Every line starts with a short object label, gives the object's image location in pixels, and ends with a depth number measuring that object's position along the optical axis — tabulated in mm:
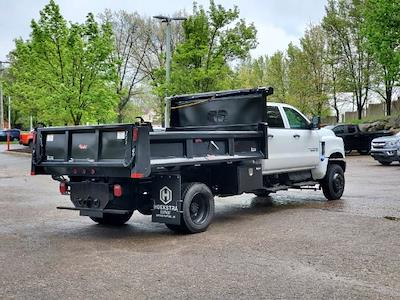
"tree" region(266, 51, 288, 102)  45938
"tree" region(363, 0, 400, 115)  29688
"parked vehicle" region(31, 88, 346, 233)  7797
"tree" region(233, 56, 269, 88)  47869
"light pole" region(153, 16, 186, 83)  24744
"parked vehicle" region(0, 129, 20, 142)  59375
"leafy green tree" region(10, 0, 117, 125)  26266
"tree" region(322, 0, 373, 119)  40156
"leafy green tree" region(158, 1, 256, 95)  27250
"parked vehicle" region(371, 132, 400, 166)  22250
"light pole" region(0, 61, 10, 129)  53188
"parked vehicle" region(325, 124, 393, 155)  30188
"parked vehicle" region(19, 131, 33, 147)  39672
